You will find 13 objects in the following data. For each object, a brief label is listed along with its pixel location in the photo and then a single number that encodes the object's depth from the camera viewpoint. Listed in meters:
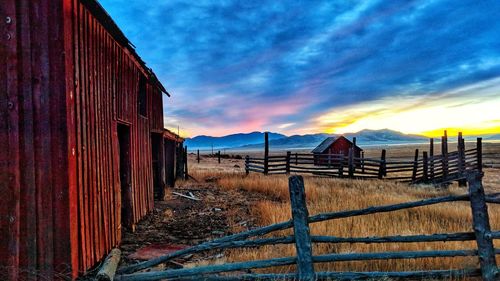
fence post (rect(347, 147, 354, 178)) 19.45
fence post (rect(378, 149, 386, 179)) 19.20
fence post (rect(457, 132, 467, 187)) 15.75
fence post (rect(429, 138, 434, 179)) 16.95
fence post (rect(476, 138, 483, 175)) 15.73
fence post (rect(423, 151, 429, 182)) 17.06
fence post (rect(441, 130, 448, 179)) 16.36
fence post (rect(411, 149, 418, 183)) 17.87
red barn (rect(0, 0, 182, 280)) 4.38
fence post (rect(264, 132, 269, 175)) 20.85
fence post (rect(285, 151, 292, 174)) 21.36
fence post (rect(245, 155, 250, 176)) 21.16
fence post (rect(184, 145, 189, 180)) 18.20
